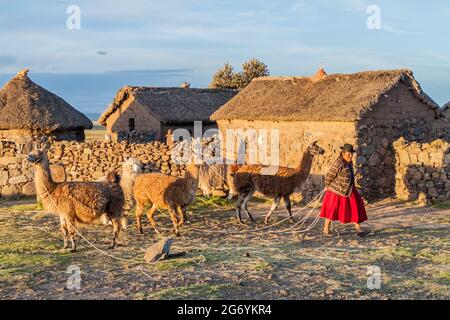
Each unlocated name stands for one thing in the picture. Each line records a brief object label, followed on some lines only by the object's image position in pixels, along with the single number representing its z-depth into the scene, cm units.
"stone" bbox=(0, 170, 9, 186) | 1847
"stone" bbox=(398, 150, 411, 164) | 1503
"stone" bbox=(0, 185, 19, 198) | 1836
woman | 1078
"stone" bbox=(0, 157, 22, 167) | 1848
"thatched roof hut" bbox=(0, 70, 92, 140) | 2089
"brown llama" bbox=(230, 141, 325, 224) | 1227
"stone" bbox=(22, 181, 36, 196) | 1831
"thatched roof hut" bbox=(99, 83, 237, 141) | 2505
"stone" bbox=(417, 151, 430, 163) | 1471
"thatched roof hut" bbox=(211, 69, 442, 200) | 1502
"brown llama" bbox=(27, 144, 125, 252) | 969
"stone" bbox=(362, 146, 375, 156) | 1506
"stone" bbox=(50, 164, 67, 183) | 1684
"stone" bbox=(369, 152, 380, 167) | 1520
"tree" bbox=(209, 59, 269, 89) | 4119
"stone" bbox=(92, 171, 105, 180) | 1875
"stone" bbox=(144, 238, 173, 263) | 876
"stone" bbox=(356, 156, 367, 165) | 1485
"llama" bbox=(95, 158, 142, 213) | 1353
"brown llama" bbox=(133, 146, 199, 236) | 1112
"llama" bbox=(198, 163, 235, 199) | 1590
